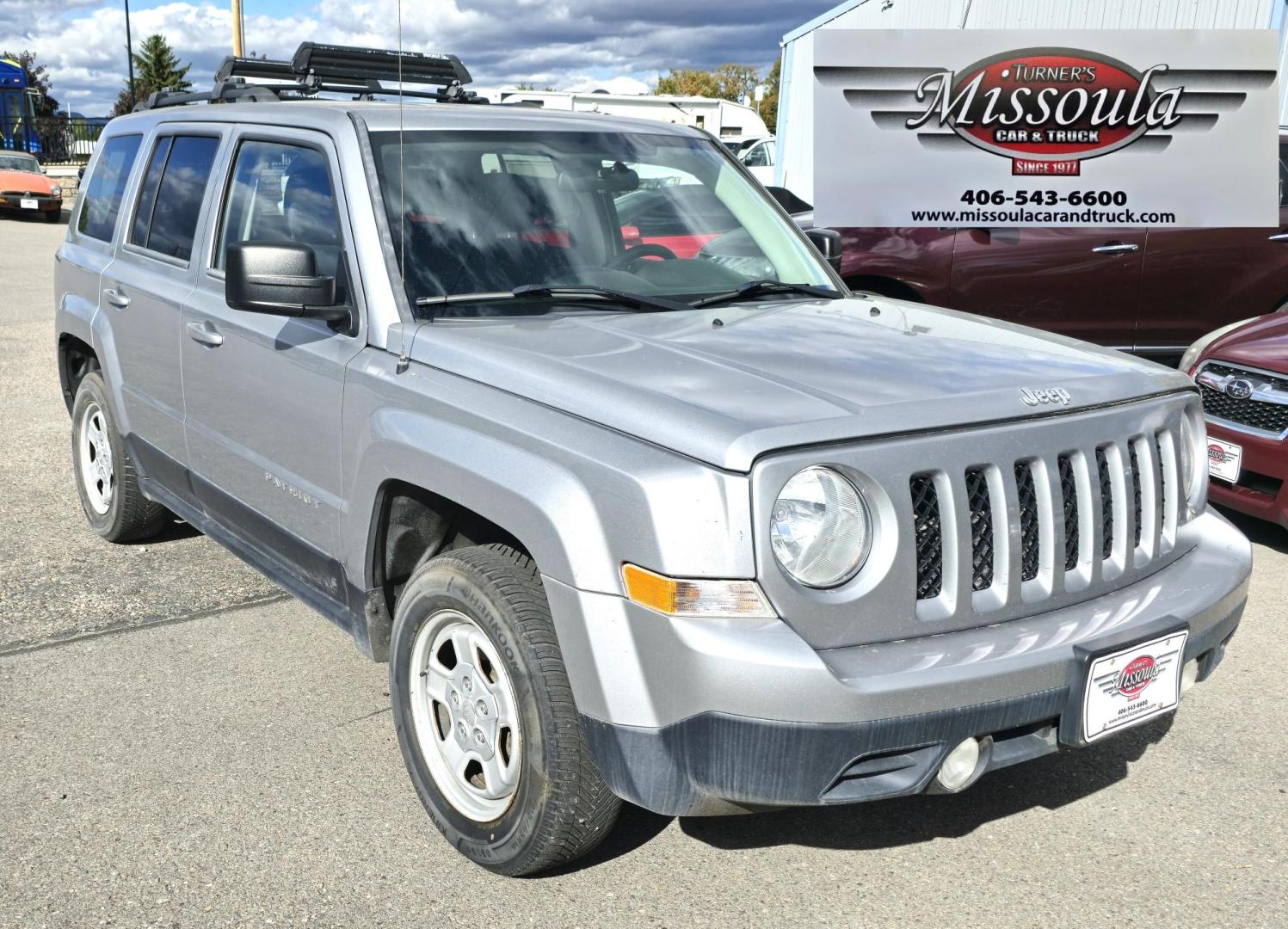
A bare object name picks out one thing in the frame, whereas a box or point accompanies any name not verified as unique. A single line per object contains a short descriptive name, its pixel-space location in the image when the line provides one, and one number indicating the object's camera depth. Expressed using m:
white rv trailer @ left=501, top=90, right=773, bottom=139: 21.55
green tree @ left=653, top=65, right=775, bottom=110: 85.50
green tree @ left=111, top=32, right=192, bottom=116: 78.40
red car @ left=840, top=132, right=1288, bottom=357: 8.20
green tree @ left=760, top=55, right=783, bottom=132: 78.44
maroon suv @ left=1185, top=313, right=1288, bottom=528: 5.32
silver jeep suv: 2.45
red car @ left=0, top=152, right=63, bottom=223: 26.16
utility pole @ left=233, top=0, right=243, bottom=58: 18.12
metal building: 14.01
